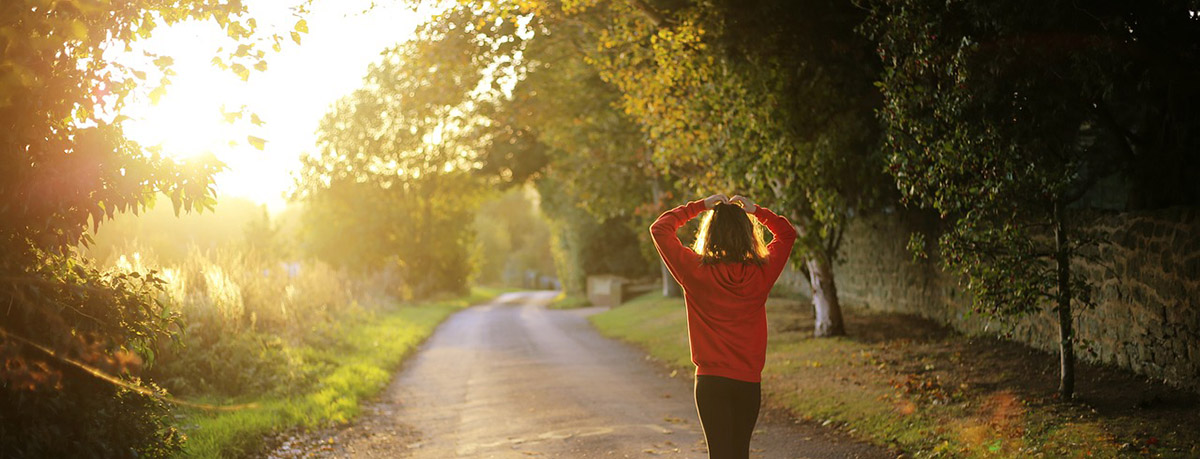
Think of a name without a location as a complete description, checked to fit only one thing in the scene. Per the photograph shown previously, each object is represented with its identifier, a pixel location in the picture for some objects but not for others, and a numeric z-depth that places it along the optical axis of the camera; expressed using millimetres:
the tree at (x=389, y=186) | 39719
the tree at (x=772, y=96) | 11984
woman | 4688
